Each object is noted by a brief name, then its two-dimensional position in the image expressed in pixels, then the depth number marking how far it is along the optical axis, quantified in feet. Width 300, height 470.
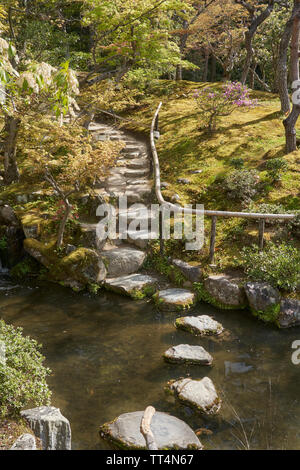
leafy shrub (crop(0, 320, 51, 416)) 15.56
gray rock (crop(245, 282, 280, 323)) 25.88
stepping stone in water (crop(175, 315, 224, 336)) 24.71
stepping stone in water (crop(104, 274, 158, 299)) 29.35
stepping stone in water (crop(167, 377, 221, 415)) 18.42
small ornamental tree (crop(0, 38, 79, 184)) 12.33
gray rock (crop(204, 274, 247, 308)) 27.35
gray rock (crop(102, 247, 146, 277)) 31.45
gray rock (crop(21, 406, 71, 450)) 15.64
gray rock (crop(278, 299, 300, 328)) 25.39
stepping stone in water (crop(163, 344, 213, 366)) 21.80
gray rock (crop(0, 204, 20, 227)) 35.45
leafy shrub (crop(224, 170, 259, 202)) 34.73
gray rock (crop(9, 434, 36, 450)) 13.82
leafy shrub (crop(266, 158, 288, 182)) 36.77
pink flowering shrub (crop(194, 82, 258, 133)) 43.76
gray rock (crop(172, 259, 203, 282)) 29.45
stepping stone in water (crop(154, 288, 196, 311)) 27.58
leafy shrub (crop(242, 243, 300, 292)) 26.45
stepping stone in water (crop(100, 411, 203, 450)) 16.08
